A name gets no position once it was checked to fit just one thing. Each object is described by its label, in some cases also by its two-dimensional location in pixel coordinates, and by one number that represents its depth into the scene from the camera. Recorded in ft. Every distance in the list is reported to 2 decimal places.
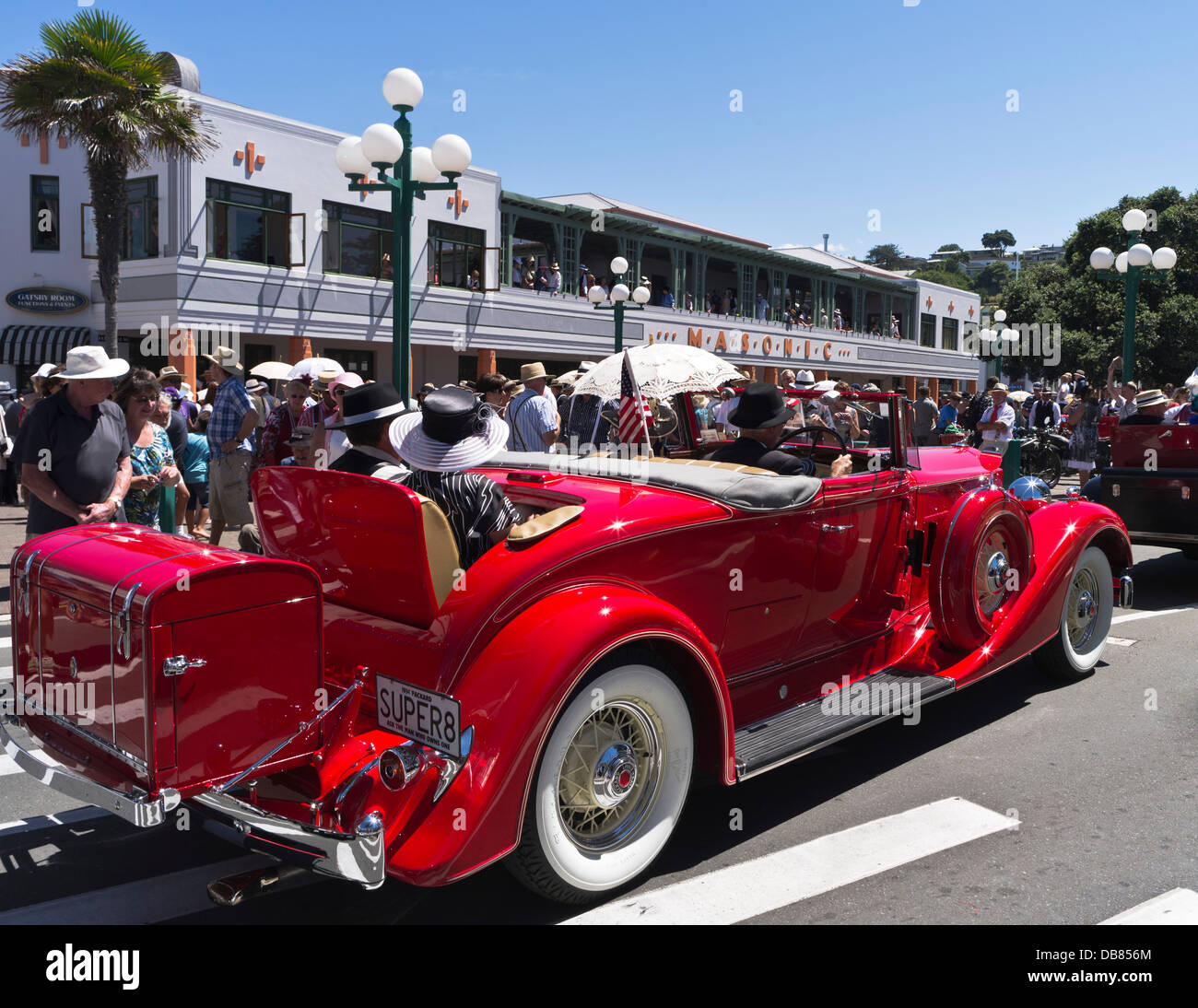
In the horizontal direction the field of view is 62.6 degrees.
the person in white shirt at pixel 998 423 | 38.56
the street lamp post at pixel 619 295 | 63.89
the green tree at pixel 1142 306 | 118.32
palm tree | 53.83
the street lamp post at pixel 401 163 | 30.42
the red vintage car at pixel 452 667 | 8.60
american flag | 16.34
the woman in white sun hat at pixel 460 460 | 10.95
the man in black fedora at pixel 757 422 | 15.21
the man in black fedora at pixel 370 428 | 12.79
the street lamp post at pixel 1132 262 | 51.98
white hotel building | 68.64
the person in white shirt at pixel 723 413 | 30.17
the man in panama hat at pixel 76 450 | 16.55
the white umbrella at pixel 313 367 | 31.17
